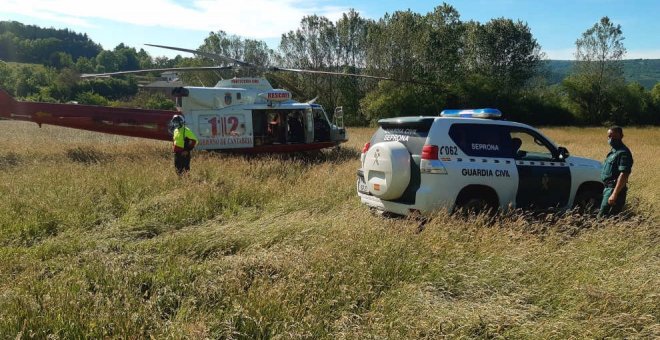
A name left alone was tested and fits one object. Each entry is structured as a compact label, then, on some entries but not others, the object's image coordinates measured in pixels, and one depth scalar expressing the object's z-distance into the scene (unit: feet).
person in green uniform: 20.29
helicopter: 44.21
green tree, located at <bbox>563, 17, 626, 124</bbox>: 160.97
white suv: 20.24
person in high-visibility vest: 31.96
